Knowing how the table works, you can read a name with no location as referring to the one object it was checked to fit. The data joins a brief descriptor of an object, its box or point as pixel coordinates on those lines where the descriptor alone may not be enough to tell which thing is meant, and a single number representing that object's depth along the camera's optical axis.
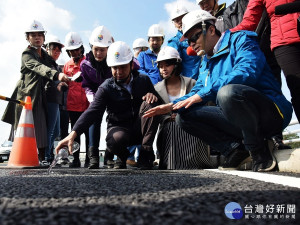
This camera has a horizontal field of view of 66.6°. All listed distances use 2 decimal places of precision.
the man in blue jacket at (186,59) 3.16
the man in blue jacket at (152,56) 3.48
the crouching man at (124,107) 2.47
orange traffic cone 2.78
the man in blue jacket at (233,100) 1.77
